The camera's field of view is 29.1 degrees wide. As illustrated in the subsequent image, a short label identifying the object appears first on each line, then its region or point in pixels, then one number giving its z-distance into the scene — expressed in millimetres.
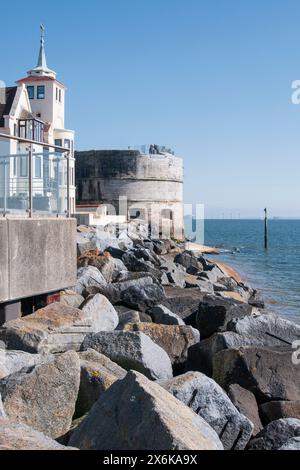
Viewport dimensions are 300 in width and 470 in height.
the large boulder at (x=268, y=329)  7418
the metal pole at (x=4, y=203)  6612
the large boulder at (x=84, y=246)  14909
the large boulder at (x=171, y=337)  6793
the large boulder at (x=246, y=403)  5363
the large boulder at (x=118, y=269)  12414
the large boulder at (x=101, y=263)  12195
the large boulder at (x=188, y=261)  22741
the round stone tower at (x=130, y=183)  43781
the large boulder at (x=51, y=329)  5984
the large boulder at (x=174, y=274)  14653
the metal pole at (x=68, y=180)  8155
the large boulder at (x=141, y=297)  9418
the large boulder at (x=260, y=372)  5906
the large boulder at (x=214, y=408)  4738
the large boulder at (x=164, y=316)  8250
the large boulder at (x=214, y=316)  8422
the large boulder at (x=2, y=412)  3860
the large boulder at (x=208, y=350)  6576
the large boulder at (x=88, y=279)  9978
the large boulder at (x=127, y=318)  7594
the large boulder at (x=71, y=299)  8013
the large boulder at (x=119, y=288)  9539
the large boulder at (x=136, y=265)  14852
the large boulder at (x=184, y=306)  9336
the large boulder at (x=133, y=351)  5617
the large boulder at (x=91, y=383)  4730
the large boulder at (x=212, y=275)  19039
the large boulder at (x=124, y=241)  21253
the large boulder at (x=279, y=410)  5438
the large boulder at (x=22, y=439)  3191
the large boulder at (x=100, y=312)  7299
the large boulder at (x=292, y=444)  4273
